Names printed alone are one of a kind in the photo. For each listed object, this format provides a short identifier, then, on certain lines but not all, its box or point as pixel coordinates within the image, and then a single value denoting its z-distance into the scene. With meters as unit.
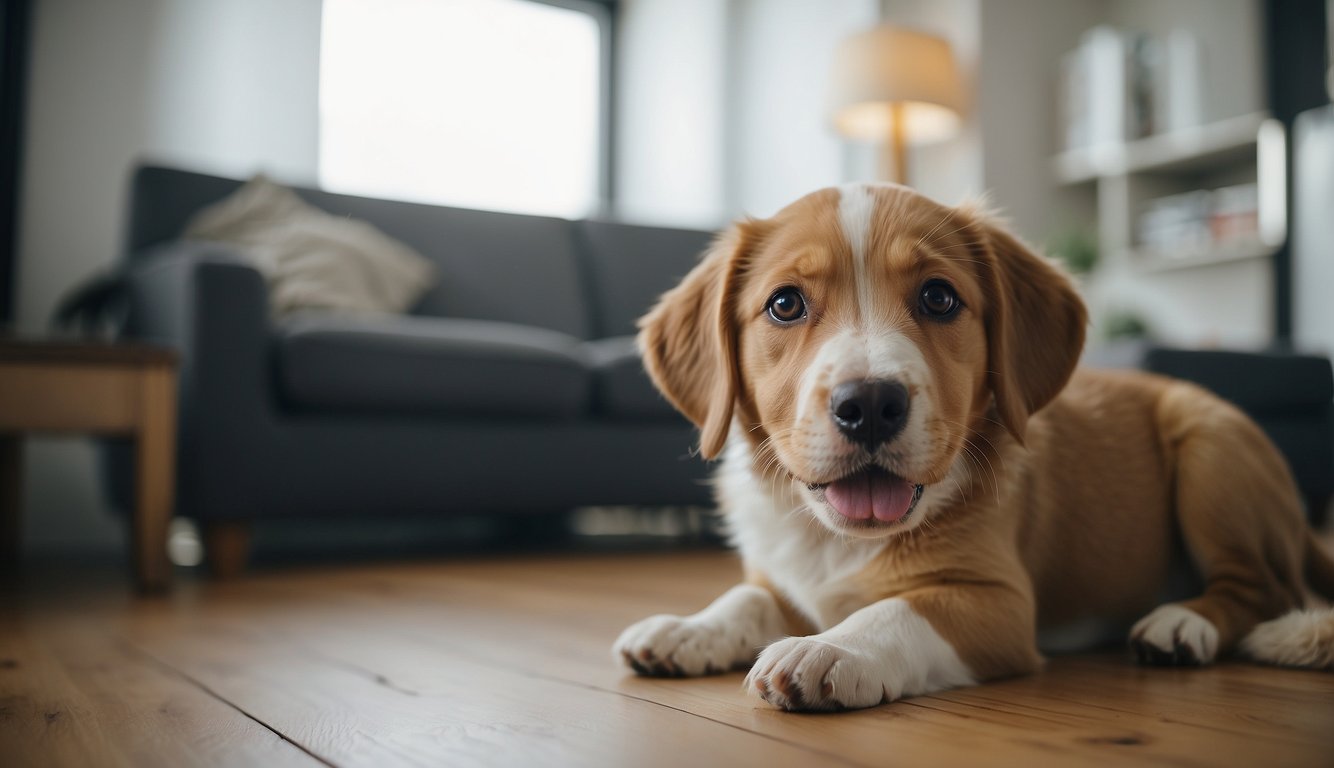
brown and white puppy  1.22
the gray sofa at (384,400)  2.77
